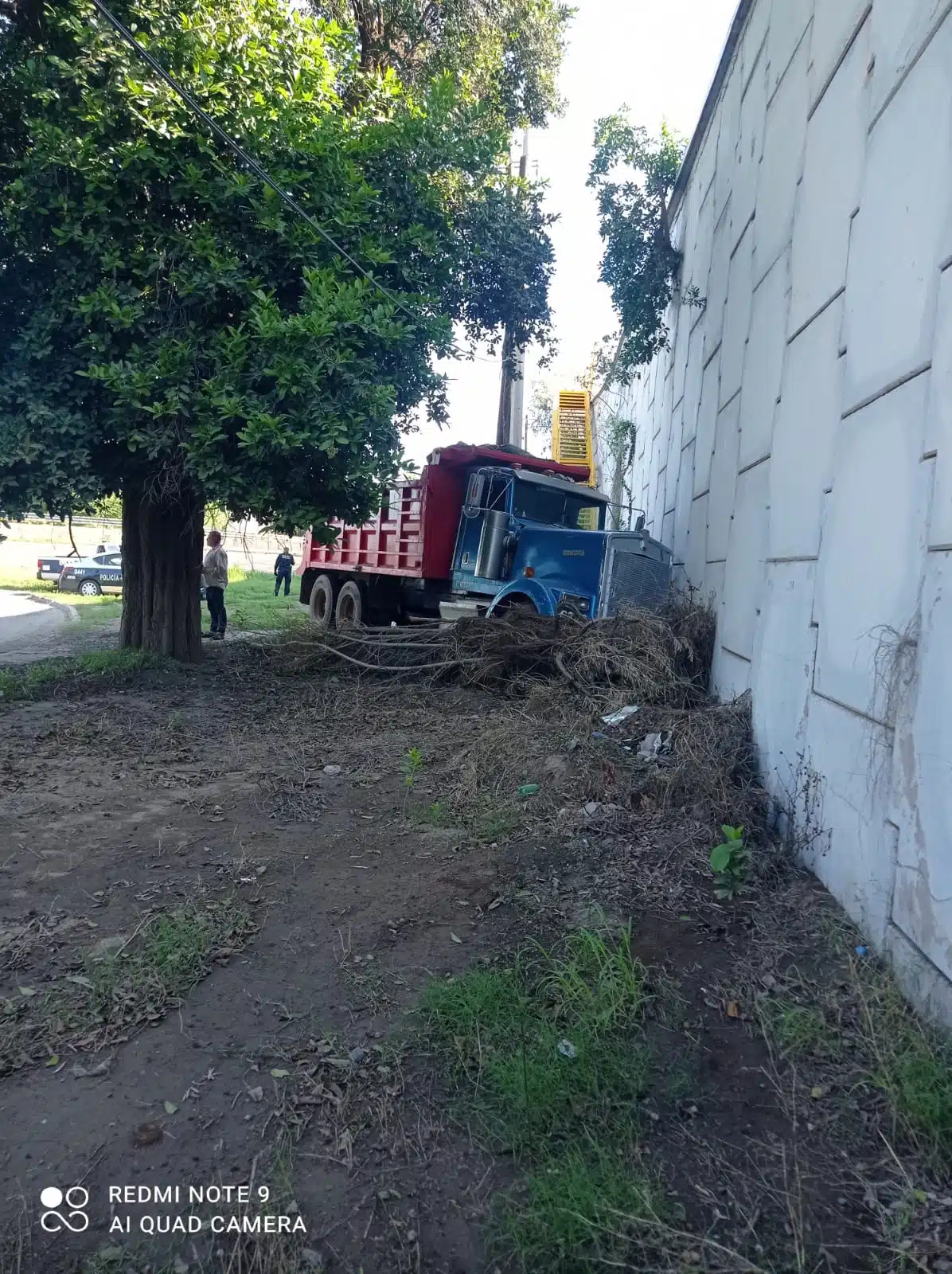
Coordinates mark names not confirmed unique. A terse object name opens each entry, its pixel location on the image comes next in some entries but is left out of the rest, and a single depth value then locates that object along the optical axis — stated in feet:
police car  86.79
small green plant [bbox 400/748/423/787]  21.58
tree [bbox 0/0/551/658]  25.75
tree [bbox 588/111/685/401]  47.75
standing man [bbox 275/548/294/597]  83.51
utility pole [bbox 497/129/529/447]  57.72
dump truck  35.47
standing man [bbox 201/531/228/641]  47.73
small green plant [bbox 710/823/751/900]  13.94
